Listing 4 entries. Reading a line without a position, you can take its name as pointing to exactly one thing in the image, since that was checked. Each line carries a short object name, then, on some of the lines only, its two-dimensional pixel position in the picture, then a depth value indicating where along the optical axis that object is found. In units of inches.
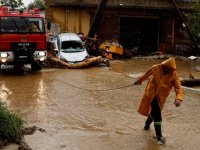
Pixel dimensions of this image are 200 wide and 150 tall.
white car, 838.5
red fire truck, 665.0
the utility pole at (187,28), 1057.9
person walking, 318.0
